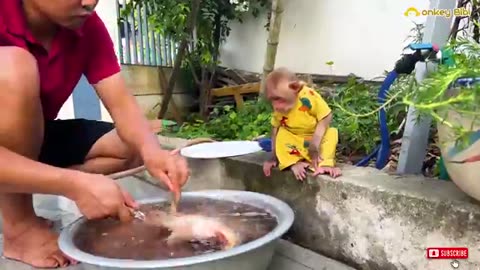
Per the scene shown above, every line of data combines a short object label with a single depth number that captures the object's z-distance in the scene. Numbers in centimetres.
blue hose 145
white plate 188
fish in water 132
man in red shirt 117
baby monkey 151
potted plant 92
